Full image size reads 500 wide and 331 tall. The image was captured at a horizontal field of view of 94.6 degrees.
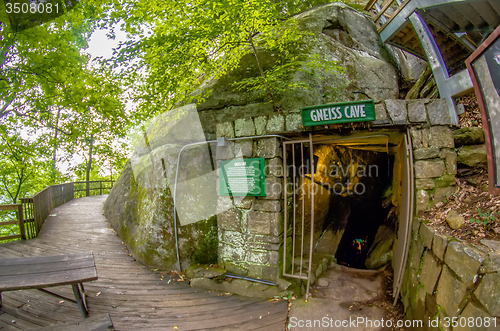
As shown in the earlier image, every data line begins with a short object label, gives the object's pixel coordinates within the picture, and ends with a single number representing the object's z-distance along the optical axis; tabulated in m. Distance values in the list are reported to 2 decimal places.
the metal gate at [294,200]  3.84
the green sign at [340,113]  3.24
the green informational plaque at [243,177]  3.73
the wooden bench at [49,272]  2.68
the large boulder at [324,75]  6.00
